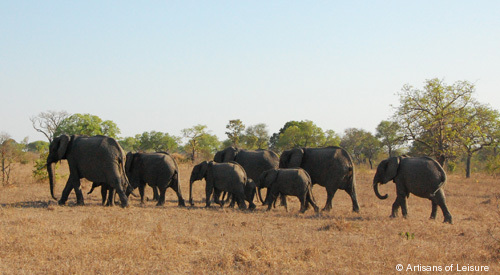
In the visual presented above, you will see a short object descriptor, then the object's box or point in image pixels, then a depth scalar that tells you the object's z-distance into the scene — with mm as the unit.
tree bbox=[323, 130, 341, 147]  72125
